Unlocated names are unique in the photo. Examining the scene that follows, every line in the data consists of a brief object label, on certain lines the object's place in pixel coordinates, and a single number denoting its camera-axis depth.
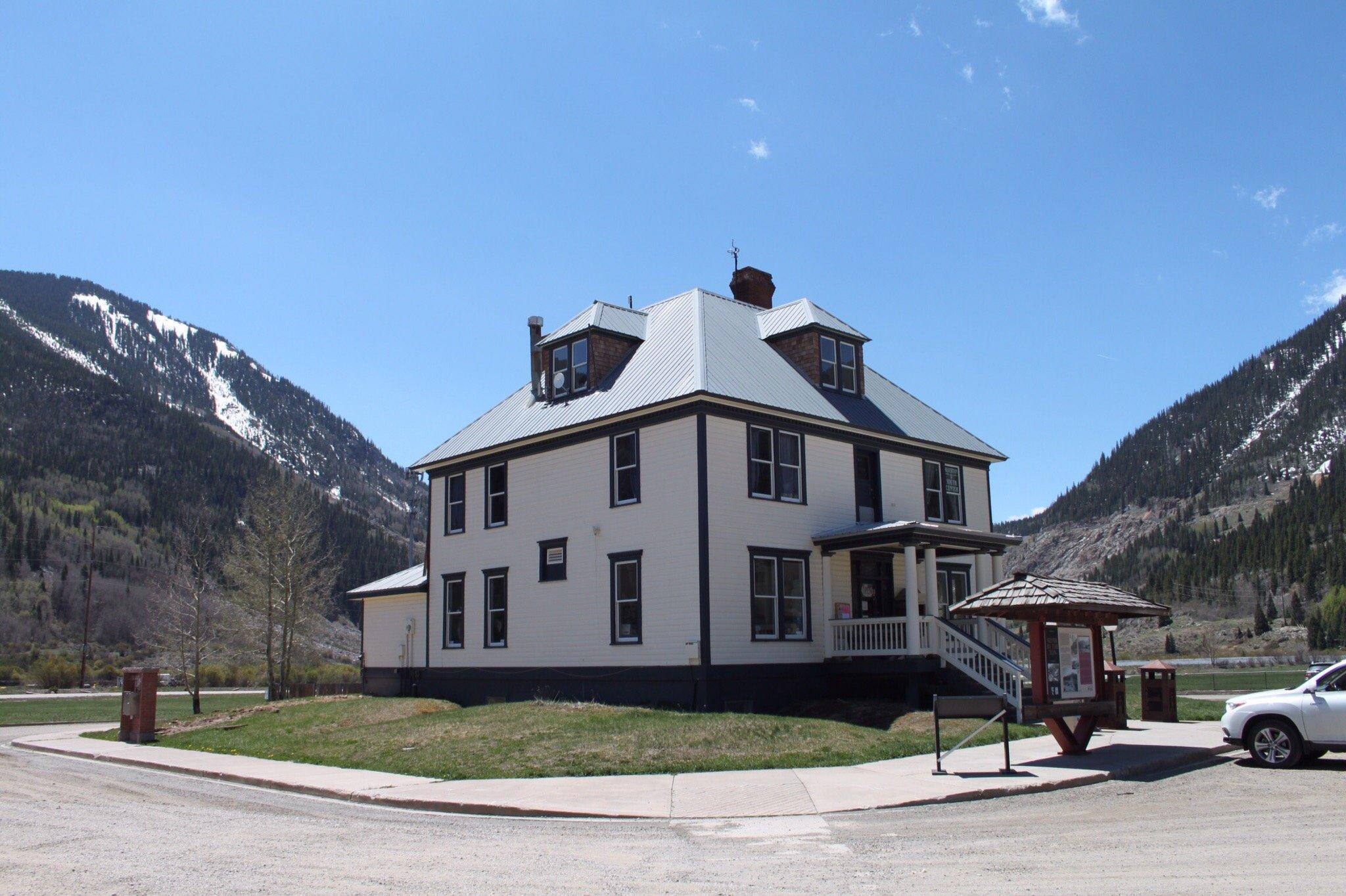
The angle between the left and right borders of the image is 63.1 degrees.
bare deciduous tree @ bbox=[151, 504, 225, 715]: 41.81
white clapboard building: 25.44
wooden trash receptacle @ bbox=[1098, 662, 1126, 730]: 21.67
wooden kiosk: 16.95
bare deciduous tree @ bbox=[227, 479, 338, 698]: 46.78
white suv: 15.45
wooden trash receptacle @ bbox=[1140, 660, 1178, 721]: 23.44
